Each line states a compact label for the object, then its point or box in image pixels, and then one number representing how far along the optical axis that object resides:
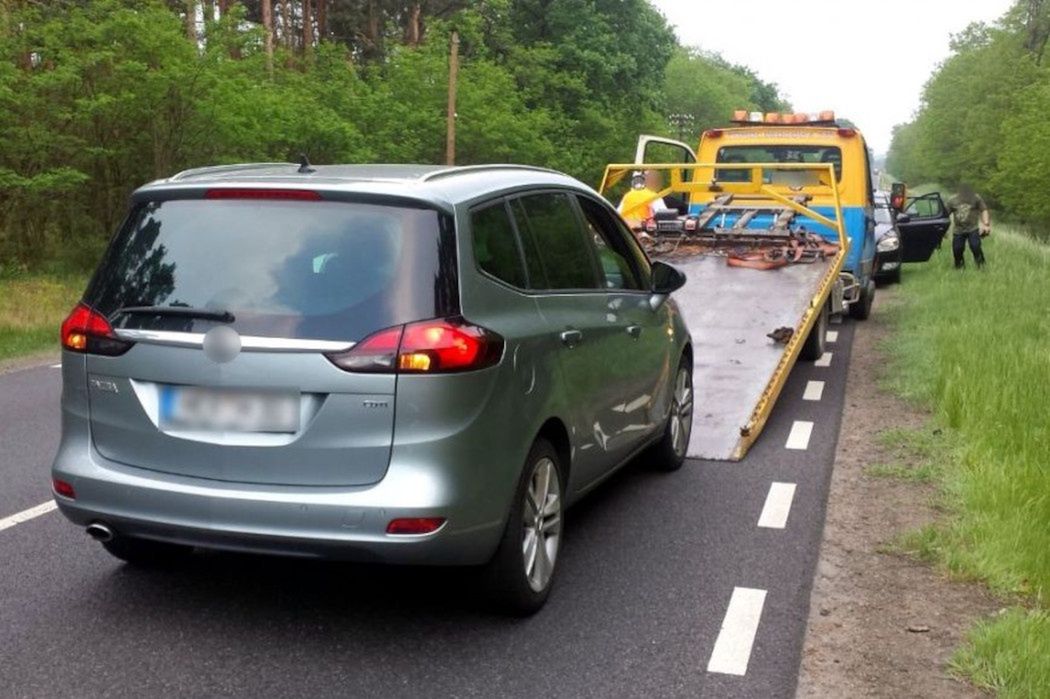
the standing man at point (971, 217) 20.84
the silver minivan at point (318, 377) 4.20
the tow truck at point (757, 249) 8.88
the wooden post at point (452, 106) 31.38
